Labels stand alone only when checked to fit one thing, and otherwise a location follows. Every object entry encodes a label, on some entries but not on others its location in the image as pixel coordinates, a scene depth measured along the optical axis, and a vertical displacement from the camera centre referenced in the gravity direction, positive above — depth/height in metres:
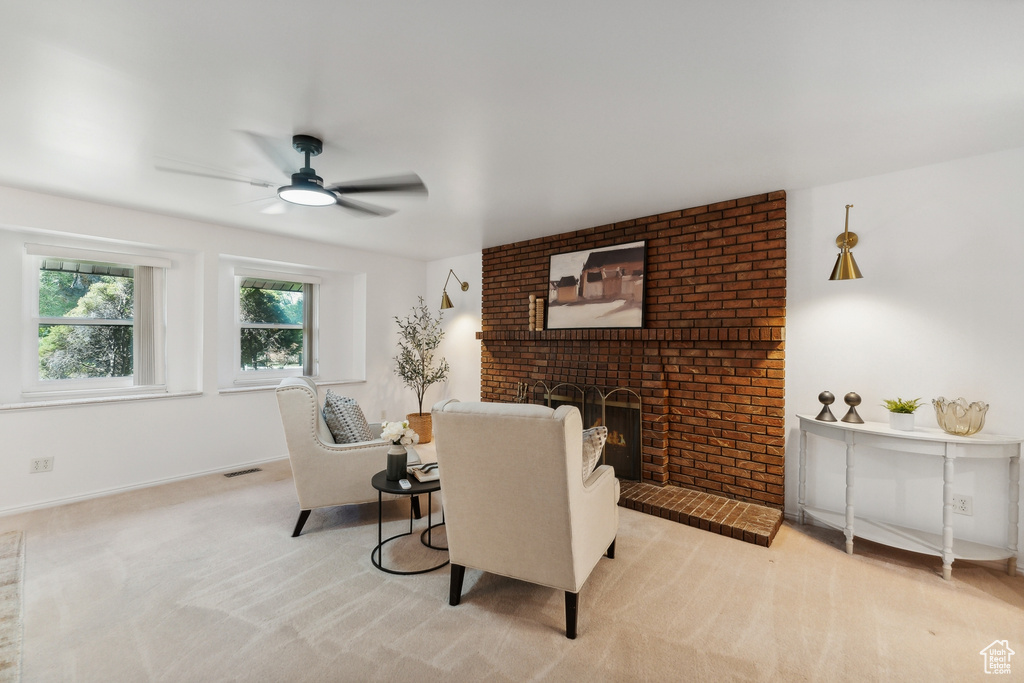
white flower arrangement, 2.56 -0.56
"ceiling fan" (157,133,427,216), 2.34 +0.88
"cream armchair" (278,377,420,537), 2.78 -0.78
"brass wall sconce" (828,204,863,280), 2.72 +0.45
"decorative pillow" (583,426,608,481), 2.14 -0.53
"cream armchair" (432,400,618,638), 1.81 -0.68
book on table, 2.57 -0.80
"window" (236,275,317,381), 4.80 +0.11
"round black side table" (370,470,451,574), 2.40 -0.83
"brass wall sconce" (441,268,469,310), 5.34 +0.44
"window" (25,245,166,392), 3.58 +0.12
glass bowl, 2.42 -0.41
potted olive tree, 5.46 -0.25
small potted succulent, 2.58 -0.43
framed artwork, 3.94 +0.49
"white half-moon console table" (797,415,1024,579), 2.36 -0.77
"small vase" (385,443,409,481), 2.56 -0.72
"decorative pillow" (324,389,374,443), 3.08 -0.59
